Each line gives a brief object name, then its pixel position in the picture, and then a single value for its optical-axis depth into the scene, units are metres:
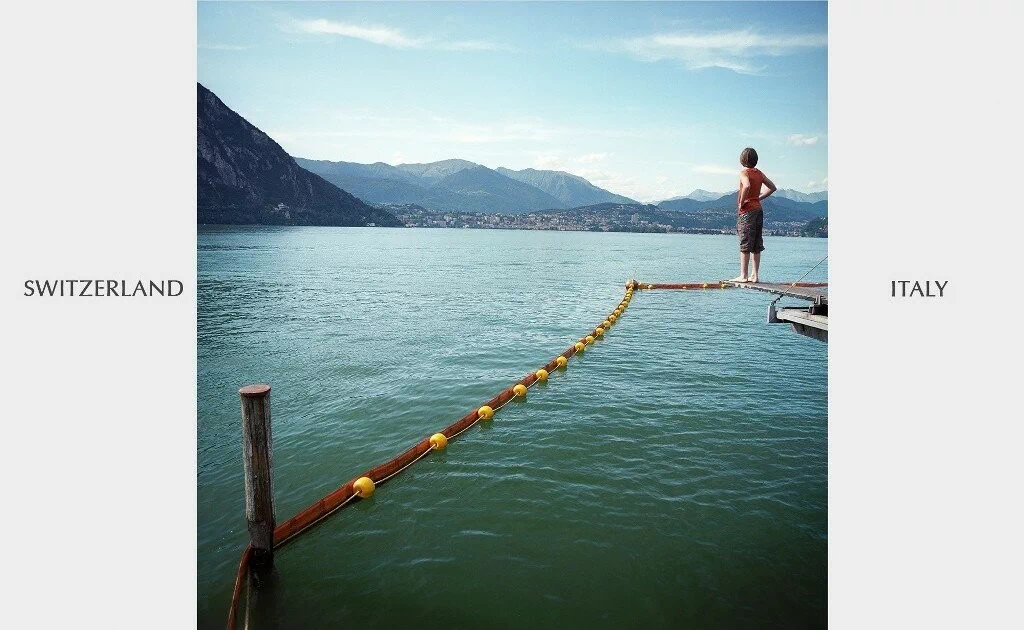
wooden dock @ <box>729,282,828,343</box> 7.74
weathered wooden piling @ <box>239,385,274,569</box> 6.96
